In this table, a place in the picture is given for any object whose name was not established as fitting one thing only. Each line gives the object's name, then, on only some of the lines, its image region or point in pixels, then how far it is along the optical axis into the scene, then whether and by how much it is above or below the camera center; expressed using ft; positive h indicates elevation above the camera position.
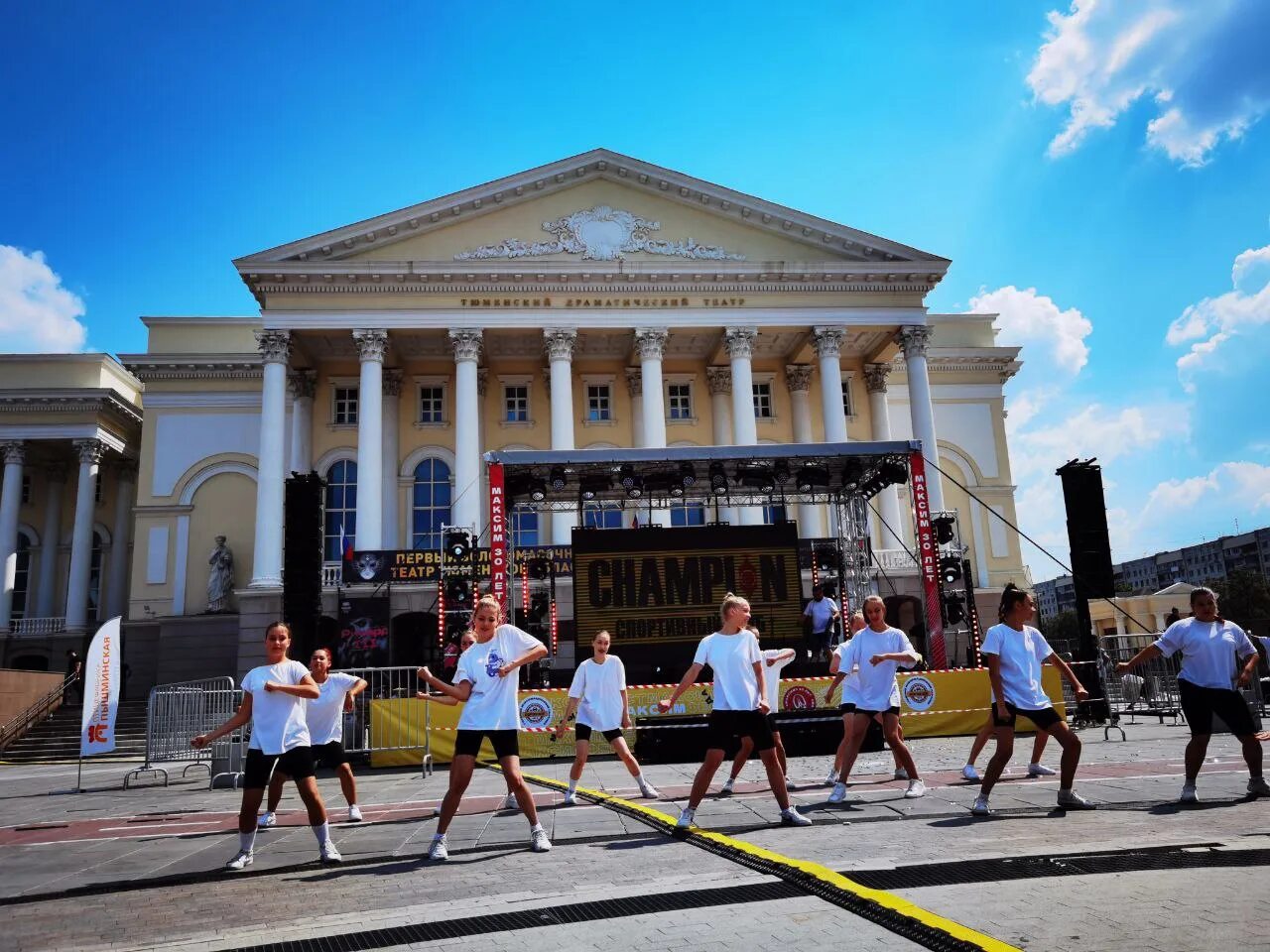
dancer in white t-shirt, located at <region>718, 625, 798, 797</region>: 26.32 -2.20
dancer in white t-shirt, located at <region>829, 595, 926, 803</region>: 27.63 -1.47
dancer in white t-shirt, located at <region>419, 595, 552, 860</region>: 20.97 -1.40
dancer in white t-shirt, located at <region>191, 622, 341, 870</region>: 21.12 -1.97
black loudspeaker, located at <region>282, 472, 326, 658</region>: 52.90 +5.07
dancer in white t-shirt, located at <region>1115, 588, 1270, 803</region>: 24.97 -1.57
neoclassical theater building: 96.43 +29.67
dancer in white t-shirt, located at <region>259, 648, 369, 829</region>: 28.55 -2.21
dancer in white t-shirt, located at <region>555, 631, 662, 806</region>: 31.53 -1.98
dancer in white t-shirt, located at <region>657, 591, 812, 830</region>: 22.41 -1.59
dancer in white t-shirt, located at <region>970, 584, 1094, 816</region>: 23.82 -1.48
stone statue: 101.81 +7.56
